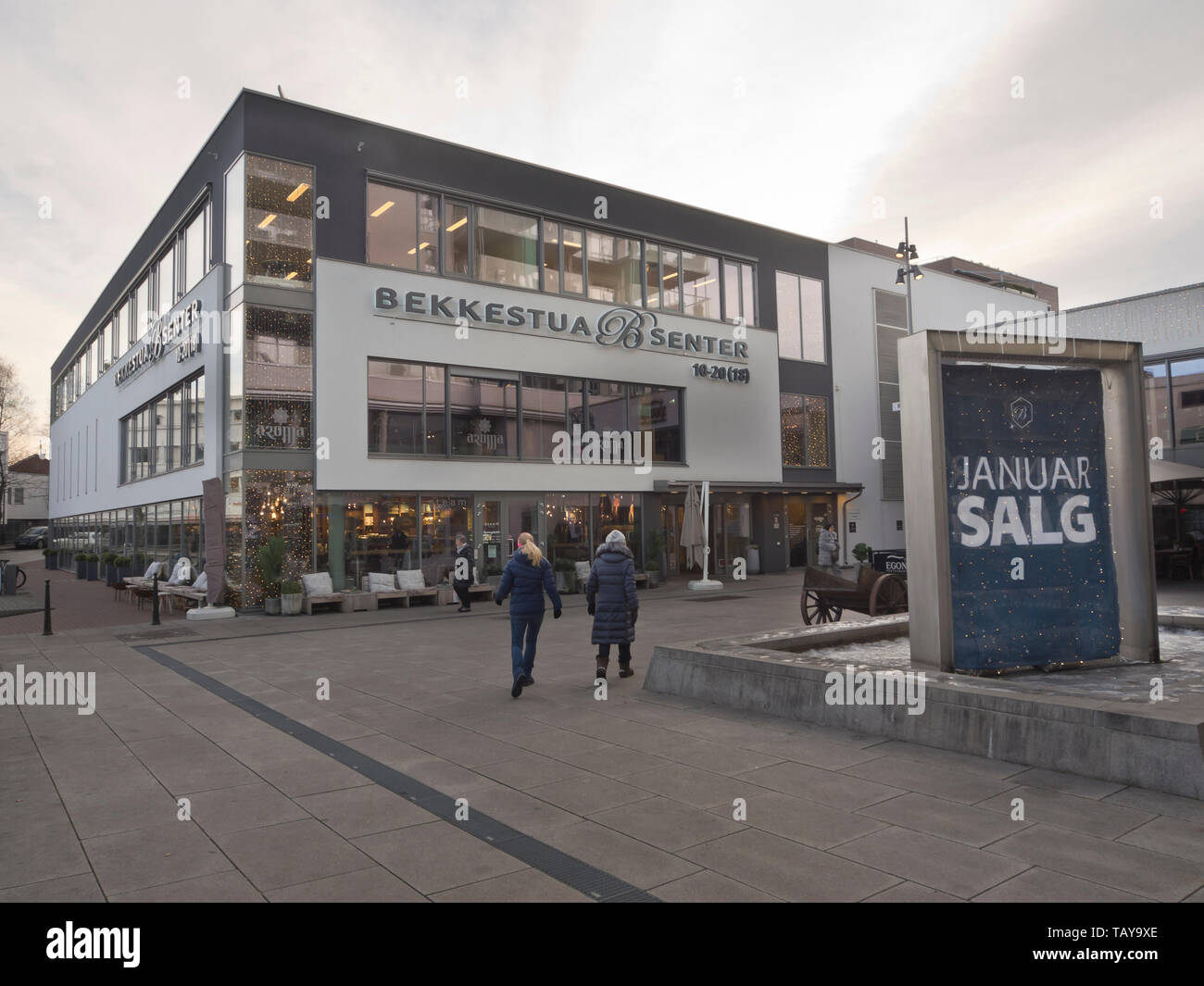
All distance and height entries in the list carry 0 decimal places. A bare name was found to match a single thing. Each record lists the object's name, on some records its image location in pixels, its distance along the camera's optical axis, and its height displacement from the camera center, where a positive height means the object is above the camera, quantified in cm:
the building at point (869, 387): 3184 +507
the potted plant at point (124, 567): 2802 -80
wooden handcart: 1294 -104
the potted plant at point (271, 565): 1873 -57
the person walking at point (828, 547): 2727 -71
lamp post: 3014 +920
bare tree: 6738 +1034
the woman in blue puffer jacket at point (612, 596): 995 -76
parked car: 7231 +33
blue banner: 817 +1
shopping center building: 1995 +467
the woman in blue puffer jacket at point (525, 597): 934 -71
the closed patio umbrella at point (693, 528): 2325 -1
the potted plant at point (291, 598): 1886 -132
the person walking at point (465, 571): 1892 -86
